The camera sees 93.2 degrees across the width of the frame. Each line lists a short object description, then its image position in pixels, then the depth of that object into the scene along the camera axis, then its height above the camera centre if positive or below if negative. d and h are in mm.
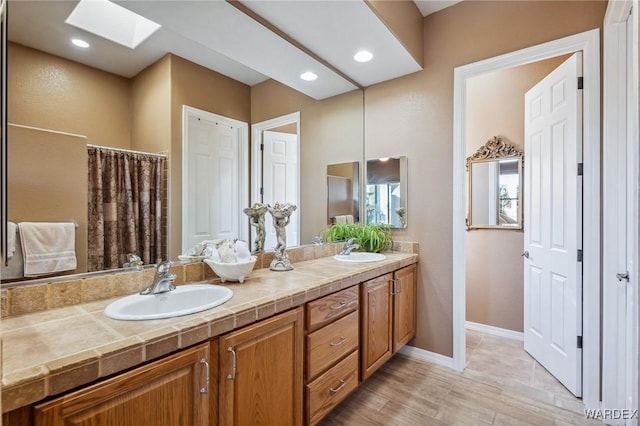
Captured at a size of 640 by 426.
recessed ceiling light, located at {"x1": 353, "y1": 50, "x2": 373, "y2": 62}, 2277 +1206
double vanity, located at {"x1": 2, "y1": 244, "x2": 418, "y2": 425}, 751 -469
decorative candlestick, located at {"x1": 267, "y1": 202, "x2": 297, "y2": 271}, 1916 -126
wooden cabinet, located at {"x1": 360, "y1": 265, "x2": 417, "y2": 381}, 1937 -748
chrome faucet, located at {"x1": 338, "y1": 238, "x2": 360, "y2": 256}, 2516 -291
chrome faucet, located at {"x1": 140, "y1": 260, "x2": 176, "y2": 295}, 1285 -293
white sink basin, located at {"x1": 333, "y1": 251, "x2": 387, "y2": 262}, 2350 -361
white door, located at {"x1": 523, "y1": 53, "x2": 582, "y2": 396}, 1972 -95
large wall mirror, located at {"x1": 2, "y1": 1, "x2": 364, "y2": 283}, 1080 +449
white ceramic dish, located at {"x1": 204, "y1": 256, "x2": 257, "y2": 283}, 1501 -284
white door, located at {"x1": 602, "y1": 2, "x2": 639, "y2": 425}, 1679 -17
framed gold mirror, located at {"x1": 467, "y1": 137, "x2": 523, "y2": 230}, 2936 +253
